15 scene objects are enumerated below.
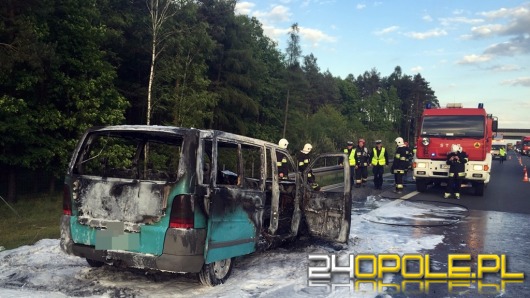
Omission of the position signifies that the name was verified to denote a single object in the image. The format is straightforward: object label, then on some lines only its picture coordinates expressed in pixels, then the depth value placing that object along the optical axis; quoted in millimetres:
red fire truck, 13344
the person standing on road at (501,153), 35512
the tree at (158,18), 18641
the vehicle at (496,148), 39025
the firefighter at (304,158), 11430
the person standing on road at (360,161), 15359
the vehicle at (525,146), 55725
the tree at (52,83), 12039
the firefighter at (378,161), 14967
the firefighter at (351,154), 15281
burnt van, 4125
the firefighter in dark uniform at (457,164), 12873
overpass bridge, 114188
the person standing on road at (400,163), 14453
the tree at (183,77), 21094
